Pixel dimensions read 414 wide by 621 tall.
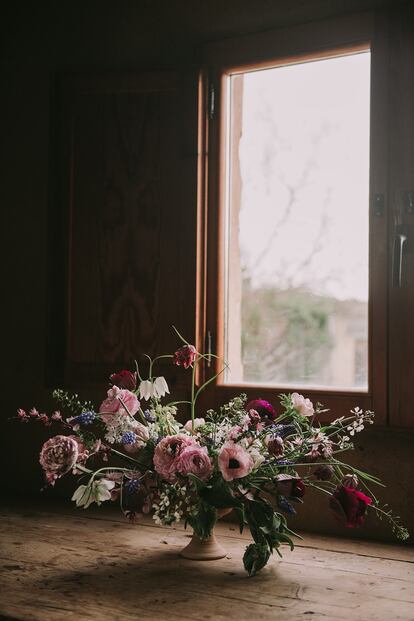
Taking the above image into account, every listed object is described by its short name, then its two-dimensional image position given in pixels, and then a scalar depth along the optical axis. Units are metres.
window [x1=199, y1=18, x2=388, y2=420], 2.51
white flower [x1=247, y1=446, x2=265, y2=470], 1.93
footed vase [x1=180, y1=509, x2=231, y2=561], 2.08
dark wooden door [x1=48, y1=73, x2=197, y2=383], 2.80
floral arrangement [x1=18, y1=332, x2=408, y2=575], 1.88
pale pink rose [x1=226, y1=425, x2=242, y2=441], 1.95
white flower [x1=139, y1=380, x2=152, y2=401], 2.10
